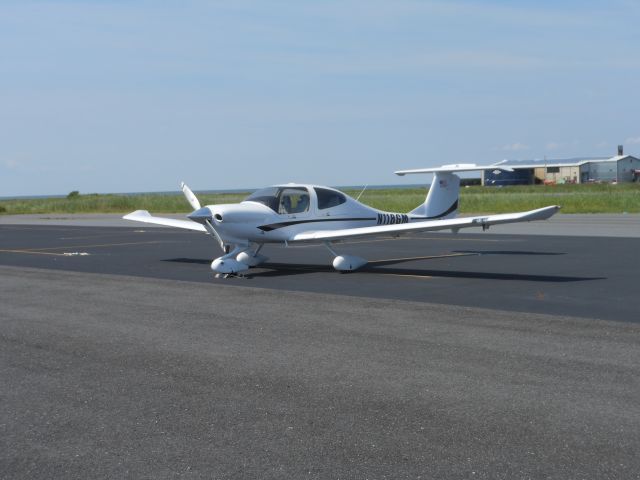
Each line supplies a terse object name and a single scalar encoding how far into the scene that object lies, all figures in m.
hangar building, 113.39
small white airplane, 16.73
